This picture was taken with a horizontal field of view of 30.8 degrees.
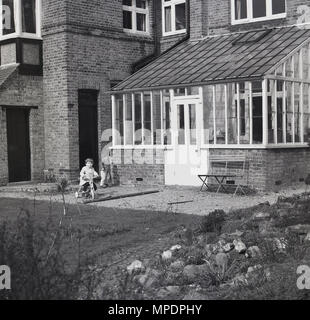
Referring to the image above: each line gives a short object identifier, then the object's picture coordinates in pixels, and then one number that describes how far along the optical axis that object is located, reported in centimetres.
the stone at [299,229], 756
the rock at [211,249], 705
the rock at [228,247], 710
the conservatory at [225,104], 1482
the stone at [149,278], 609
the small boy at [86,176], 1387
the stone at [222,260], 646
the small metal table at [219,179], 1488
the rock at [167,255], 722
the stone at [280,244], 692
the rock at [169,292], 579
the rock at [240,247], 704
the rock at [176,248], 752
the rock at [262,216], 884
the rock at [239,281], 580
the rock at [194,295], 556
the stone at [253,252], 686
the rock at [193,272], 630
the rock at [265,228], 782
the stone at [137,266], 663
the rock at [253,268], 618
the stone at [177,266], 673
